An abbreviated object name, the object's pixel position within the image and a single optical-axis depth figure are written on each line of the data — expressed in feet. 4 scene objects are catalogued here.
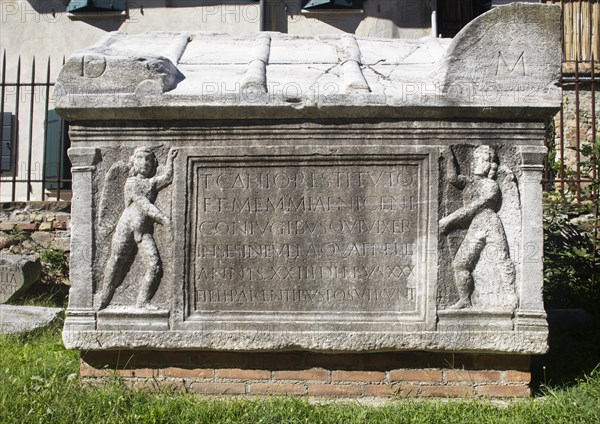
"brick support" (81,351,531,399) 11.98
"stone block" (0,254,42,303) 19.39
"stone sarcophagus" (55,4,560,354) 11.75
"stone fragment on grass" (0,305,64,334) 15.67
